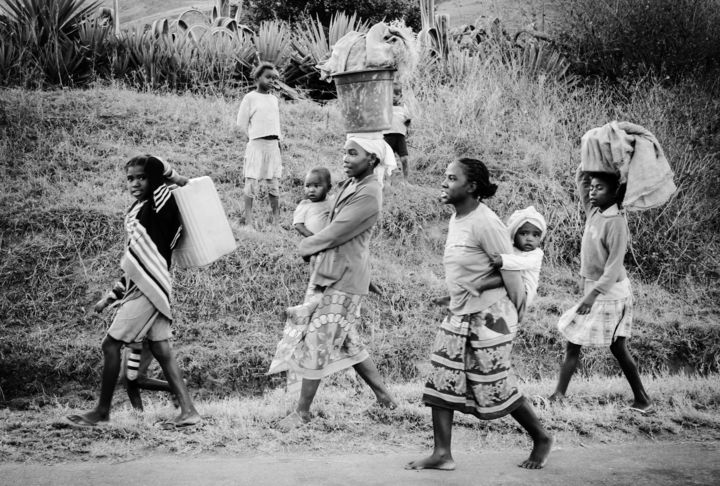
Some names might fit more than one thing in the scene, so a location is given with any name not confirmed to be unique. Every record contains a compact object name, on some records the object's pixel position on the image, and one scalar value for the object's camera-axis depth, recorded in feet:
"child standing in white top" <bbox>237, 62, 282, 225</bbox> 28.19
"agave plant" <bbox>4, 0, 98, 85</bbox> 40.75
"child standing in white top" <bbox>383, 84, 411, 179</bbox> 32.22
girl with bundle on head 16.87
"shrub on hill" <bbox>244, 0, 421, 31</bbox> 58.13
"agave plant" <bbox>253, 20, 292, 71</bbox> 44.04
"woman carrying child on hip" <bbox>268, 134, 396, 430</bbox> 15.69
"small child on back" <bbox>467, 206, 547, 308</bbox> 15.49
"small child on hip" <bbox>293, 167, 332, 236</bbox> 17.11
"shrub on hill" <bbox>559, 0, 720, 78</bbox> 42.29
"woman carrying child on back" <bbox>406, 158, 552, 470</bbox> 13.34
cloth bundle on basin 25.14
